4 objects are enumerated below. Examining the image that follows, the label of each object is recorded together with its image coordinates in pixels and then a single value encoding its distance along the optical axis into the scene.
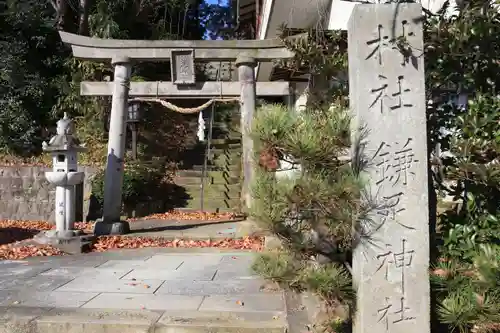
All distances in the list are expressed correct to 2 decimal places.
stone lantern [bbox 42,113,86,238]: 8.19
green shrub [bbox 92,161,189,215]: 13.37
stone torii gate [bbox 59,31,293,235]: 9.67
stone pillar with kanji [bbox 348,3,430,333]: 3.27
